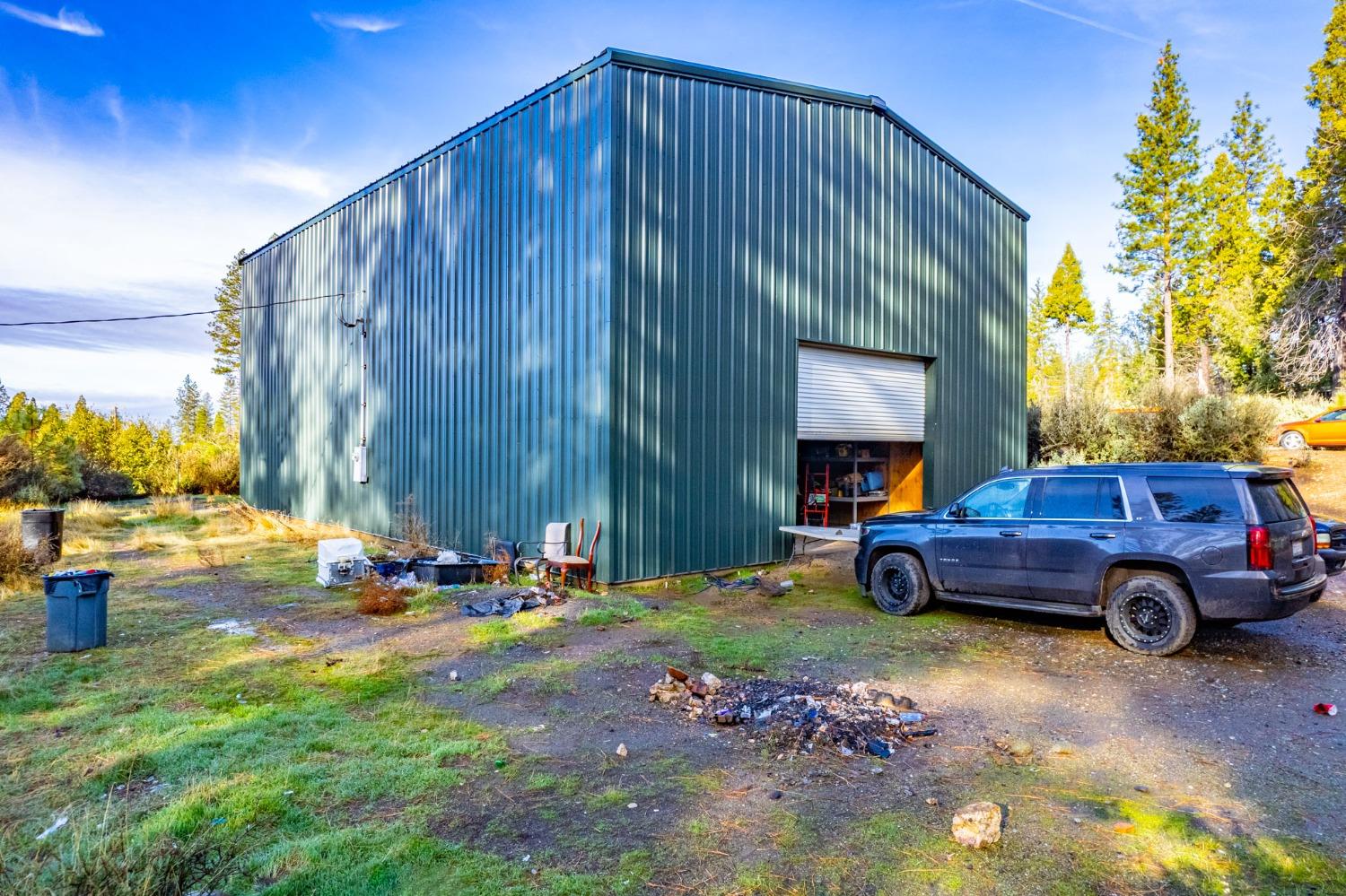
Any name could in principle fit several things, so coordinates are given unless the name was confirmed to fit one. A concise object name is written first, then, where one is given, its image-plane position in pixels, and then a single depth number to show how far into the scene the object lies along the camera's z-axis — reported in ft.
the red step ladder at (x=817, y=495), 45.11
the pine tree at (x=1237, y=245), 100.73
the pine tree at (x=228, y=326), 136.15
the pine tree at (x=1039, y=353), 176.55
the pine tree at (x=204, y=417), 165.62
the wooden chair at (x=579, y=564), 30.60
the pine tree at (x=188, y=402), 199.31
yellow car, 62.90
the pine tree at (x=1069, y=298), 158.51
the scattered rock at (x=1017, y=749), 14.52
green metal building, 32.19
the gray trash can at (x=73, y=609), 22.17
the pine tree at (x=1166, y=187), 101.91
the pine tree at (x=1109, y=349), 165.17
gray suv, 20.01
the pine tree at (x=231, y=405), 167.86
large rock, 10.97
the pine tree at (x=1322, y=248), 83.10
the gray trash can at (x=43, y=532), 37.76
